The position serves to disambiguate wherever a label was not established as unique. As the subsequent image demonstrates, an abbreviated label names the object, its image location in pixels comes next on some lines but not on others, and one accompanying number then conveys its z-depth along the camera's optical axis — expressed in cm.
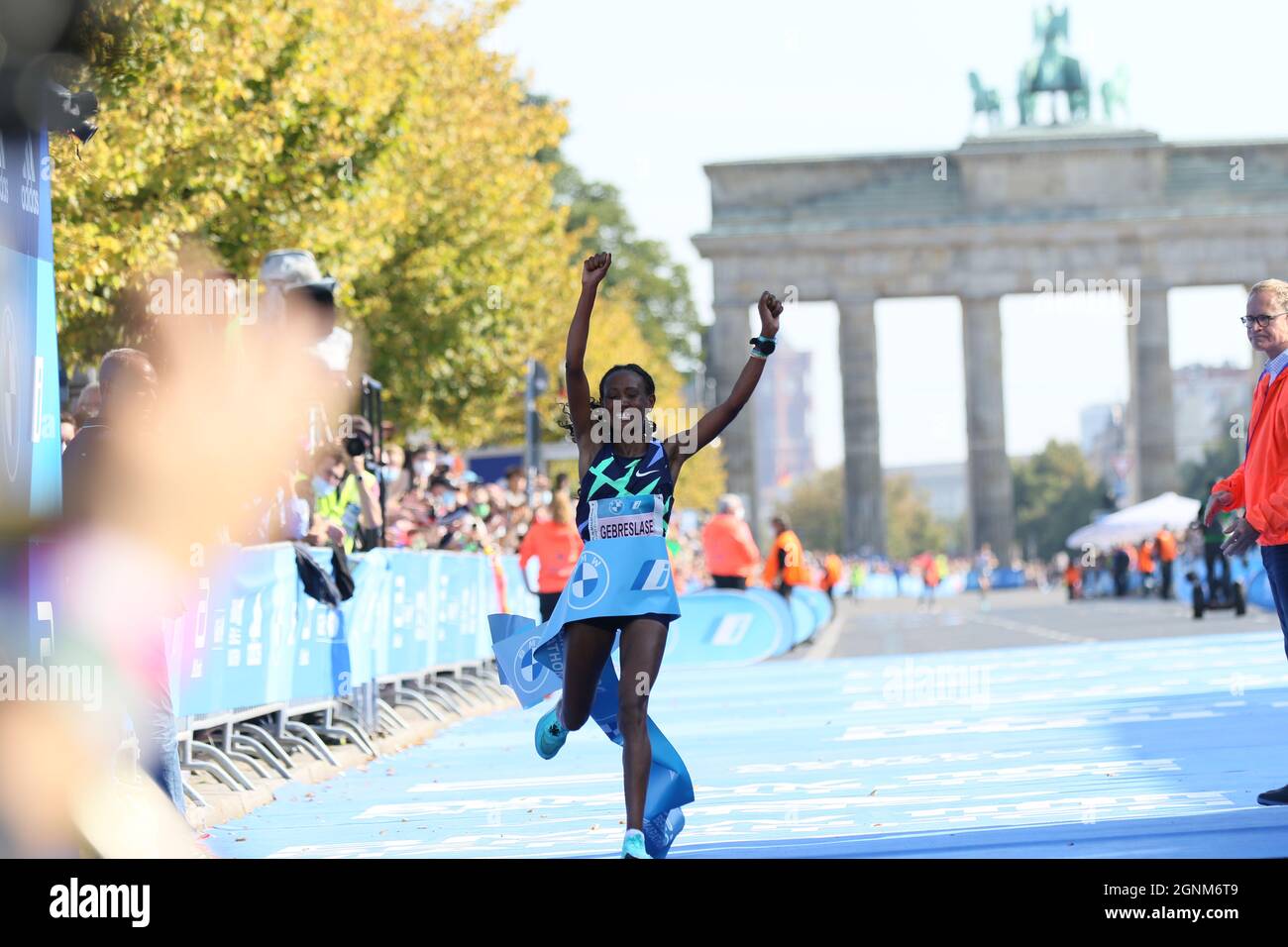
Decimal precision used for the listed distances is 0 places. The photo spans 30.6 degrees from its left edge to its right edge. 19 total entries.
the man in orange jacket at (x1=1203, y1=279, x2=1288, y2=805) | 956
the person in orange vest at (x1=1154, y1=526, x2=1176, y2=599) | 5219
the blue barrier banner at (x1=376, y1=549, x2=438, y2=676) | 1711
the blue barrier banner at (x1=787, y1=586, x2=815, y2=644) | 3072
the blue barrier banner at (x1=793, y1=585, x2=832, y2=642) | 3278
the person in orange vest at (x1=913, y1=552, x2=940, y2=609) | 6244
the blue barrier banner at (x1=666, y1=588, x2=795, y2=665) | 2653
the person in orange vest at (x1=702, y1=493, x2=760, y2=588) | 2753
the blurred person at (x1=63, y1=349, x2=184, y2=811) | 826
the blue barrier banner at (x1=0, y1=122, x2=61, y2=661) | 682
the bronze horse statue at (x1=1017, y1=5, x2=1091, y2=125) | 9412
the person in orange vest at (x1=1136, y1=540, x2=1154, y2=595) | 5691
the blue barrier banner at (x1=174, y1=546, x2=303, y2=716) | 1161
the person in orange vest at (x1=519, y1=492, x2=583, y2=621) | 2019
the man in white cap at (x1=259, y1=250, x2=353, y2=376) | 1587
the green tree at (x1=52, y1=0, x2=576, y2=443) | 1925
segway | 3466
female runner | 800
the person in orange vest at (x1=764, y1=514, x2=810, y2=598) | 3041
